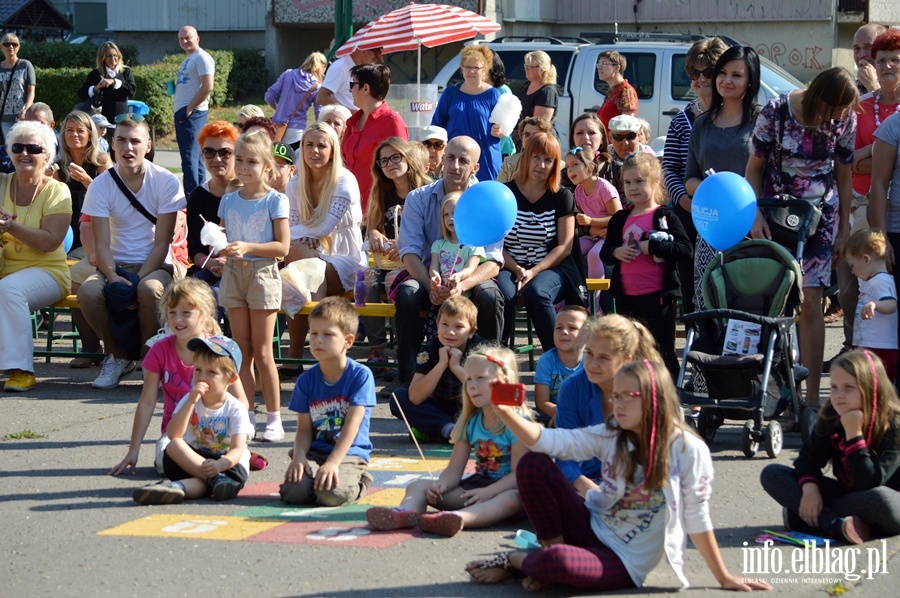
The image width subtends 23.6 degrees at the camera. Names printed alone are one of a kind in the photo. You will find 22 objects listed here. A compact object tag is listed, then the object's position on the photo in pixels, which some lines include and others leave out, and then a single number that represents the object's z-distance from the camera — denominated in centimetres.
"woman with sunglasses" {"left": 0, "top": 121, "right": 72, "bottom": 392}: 1574
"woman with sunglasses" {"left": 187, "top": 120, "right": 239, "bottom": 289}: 1614
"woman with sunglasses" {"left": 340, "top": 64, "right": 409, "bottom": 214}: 1860
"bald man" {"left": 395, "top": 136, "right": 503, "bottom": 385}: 1440
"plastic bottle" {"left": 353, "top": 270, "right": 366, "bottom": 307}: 1579
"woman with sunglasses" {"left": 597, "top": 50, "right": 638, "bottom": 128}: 2151
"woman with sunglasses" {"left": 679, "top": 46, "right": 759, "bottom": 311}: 1387
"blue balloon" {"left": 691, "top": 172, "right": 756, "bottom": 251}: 1285
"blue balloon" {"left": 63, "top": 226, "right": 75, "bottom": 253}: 1866
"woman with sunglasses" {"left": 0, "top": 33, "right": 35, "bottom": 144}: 2892
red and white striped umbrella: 2363
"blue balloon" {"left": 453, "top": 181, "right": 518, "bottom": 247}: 1368
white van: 2696
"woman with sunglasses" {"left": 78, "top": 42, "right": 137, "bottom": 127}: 2808
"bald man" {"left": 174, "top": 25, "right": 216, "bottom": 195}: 2636
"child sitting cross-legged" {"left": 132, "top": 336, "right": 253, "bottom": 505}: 1082
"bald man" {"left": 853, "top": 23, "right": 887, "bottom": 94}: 1745
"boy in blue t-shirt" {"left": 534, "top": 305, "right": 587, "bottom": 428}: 1136
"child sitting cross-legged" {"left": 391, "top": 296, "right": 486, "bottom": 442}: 1241
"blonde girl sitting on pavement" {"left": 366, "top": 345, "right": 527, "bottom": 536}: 967
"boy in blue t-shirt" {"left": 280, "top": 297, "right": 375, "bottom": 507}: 1073
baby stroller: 1214
